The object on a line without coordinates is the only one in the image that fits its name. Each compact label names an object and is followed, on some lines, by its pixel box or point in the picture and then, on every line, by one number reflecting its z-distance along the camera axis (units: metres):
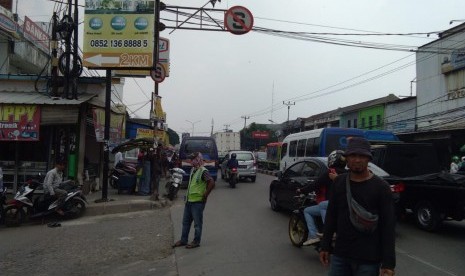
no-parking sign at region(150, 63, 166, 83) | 15.53
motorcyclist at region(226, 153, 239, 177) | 21.30
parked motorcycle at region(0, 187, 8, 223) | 10.91
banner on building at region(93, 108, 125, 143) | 15.44
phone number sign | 13.86
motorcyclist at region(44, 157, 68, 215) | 11.31
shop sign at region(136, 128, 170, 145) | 21.44
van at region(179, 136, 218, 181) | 20.75
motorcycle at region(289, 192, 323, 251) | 7.70
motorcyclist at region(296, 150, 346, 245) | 6.73
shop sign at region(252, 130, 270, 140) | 80.94
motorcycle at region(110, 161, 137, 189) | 18.42
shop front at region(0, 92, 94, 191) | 14.34
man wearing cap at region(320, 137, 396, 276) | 3.22
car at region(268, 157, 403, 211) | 9.85
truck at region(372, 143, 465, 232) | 8.88
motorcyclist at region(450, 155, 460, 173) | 18.33
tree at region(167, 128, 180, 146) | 95.36
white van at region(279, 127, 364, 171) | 16.16
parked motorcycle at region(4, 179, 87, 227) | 11.11
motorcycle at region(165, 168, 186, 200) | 15.64
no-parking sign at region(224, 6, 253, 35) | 14.12
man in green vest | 8.07
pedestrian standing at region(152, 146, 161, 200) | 14.40
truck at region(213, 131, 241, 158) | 42.59
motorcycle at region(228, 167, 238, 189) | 20.81
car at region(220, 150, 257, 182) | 24.02
